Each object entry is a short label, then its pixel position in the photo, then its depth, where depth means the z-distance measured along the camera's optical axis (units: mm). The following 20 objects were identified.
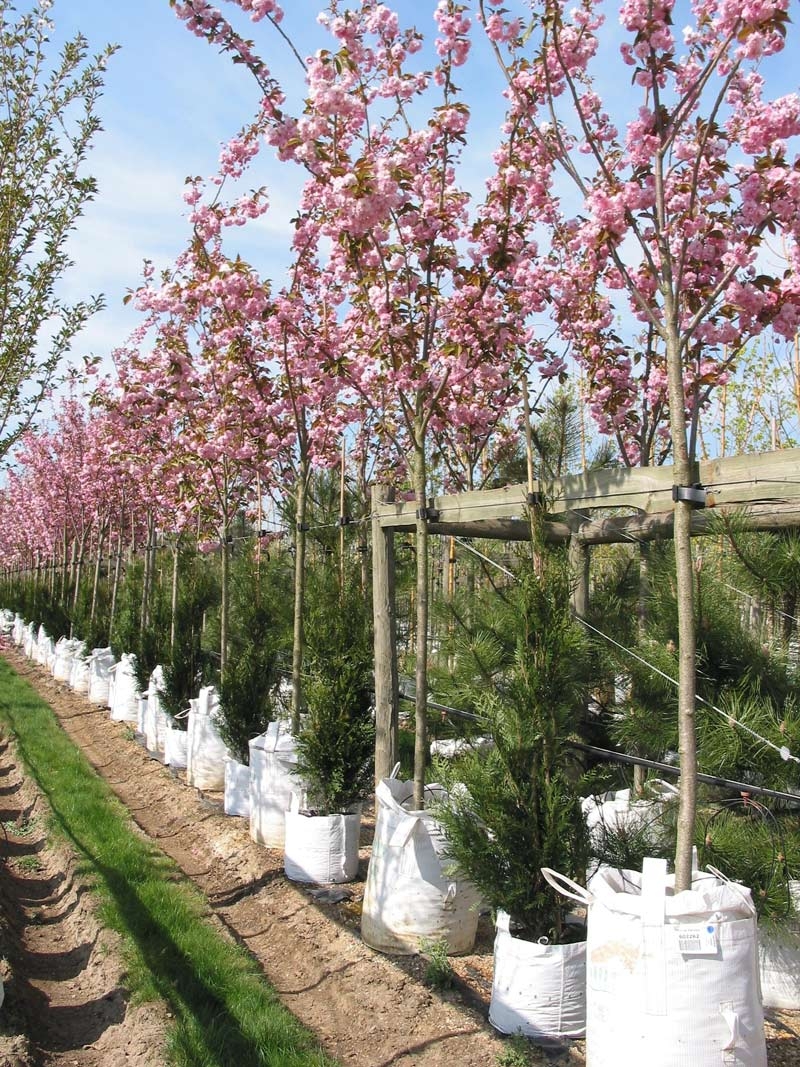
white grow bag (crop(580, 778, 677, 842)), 3706
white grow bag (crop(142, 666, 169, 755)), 9219
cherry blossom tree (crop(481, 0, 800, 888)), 2873
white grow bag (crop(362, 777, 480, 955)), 4219
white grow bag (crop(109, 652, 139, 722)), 10908
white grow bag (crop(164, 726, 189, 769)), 8375
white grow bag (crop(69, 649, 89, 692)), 14020
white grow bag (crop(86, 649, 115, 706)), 12539
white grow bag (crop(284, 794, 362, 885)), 5328
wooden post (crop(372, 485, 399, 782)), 5164
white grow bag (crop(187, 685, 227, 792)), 7566
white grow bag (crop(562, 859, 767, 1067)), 2613
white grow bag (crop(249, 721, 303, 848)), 5918
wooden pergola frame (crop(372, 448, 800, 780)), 3043
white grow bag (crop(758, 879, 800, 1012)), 3502
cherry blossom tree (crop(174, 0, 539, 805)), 4000
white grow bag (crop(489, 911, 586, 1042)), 3395
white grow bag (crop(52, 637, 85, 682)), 15188
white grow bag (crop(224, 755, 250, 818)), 6750
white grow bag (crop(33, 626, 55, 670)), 17438
